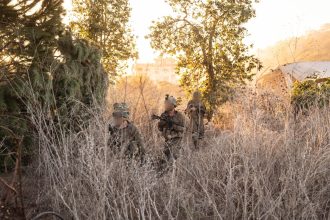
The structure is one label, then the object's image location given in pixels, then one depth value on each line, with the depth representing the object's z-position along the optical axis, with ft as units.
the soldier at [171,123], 18.34
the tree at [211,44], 33.01
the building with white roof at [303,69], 46.58
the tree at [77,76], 16.85
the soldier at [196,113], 22.61
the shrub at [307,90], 26.37
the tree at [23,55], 14.53
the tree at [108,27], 32.83
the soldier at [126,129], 14.55
